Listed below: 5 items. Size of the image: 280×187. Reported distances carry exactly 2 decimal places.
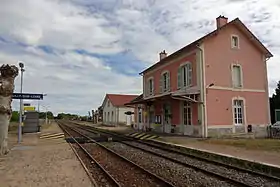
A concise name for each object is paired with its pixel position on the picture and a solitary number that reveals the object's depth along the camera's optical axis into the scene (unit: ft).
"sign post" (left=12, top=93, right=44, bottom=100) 37.84
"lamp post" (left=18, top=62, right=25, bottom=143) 39.25
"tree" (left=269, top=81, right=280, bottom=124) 63.39
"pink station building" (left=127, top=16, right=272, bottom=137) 42.86
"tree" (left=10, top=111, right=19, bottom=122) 106.08
